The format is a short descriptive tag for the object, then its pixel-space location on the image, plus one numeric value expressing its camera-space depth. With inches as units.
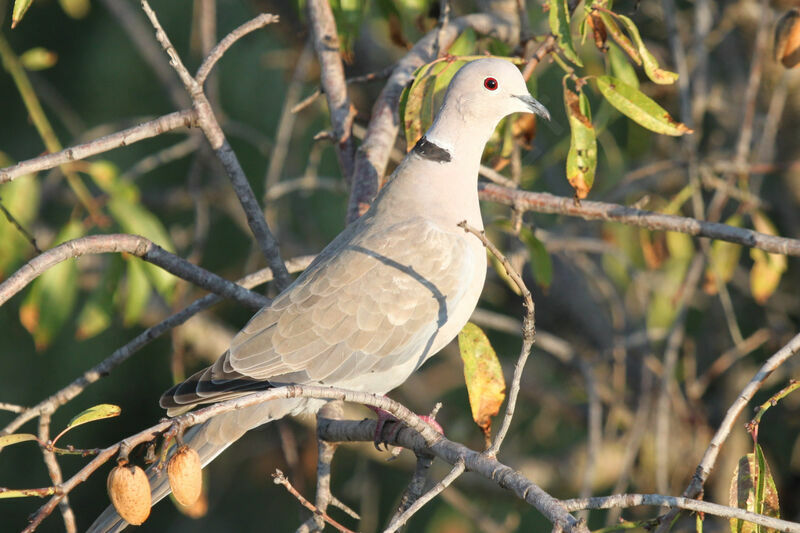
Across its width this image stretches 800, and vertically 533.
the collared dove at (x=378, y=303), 190.5
